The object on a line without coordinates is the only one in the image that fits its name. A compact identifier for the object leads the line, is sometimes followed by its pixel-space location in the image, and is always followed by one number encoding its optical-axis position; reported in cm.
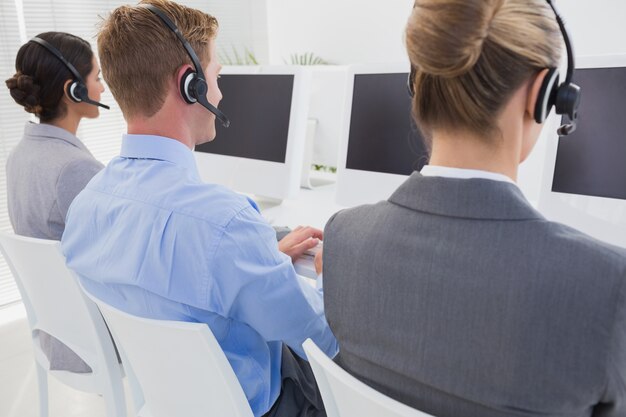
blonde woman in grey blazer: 60
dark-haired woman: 155
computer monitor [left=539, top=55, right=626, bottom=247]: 123
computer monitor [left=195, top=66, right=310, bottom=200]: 186
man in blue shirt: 94
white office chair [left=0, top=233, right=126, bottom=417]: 125
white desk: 186
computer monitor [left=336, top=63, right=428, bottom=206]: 161
